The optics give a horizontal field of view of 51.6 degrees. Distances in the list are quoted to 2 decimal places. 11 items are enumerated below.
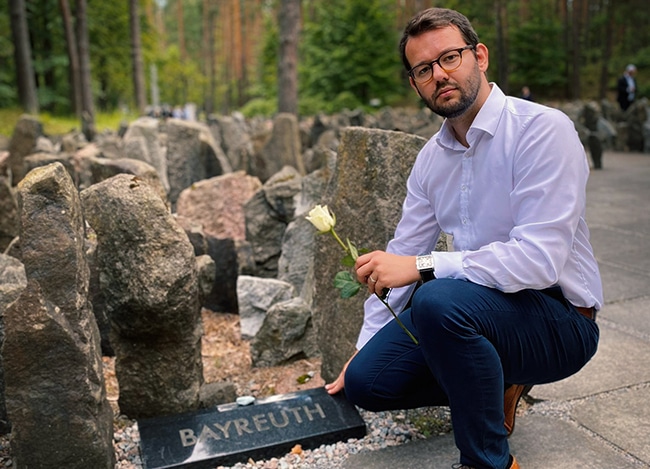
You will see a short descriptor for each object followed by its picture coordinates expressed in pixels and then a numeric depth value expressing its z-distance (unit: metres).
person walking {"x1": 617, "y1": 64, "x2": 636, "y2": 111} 17.44
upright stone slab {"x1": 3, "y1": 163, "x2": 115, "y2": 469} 2.21
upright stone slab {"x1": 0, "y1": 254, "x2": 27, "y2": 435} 2.61
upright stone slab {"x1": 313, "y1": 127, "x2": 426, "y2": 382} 2.99
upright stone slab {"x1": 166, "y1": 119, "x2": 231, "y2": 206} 7.52
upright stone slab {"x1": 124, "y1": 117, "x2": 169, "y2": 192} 7.12
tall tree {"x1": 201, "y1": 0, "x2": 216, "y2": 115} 35.44
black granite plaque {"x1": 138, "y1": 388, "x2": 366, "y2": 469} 2.53
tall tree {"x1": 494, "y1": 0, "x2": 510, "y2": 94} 19.74
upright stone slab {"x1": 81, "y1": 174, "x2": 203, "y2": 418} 2.71
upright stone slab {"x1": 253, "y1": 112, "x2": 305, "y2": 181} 7.99
